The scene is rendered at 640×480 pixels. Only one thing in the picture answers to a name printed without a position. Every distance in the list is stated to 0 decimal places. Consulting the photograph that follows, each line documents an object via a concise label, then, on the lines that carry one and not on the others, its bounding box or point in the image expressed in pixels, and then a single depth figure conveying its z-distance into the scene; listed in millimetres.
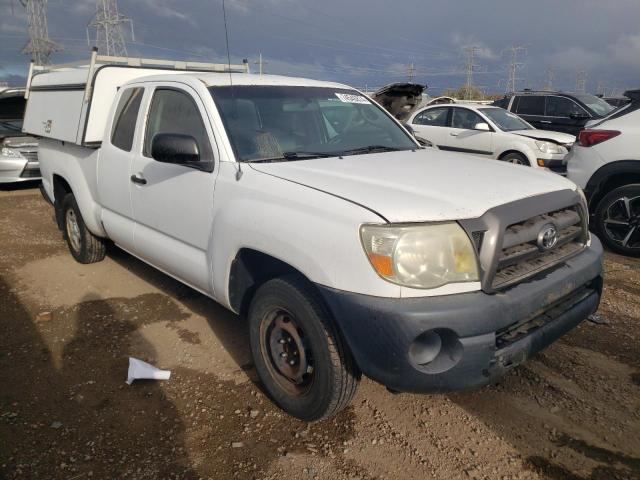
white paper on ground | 3170
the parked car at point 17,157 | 9391
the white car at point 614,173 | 5270
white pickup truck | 2168
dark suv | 10688
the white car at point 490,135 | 8891
